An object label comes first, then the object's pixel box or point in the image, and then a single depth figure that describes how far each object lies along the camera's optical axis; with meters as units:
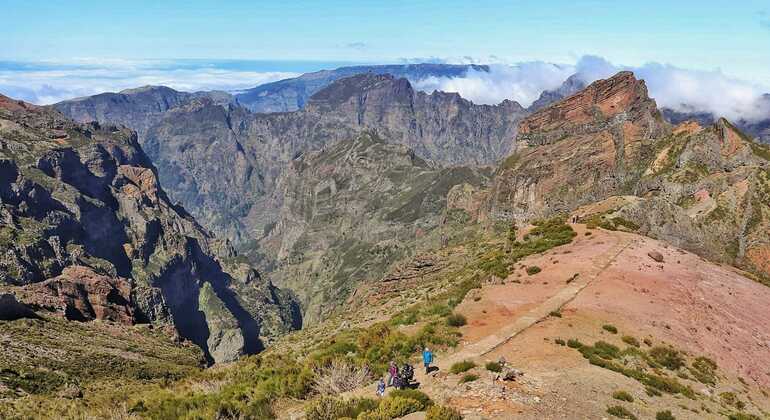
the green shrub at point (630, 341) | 39.75
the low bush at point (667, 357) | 38.00
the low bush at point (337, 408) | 27.53
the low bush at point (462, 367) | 31.89
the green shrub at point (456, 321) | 44.12
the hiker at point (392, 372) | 30.88
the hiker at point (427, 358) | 33.16
